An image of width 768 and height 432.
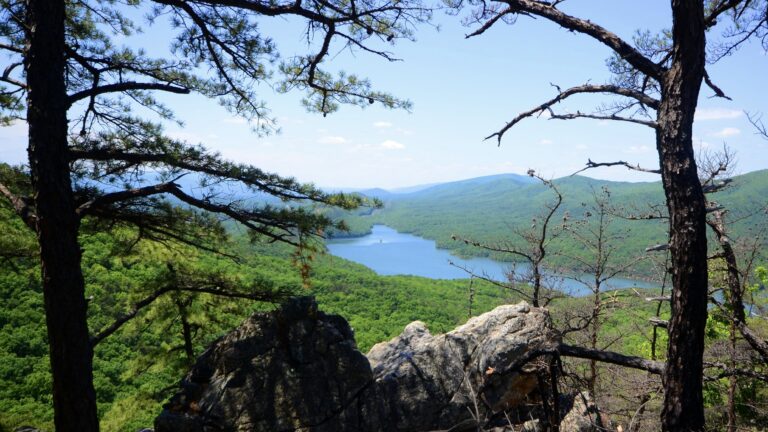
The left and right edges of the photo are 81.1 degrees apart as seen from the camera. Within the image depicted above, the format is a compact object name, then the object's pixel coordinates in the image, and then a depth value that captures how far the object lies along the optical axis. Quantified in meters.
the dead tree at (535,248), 7.50
